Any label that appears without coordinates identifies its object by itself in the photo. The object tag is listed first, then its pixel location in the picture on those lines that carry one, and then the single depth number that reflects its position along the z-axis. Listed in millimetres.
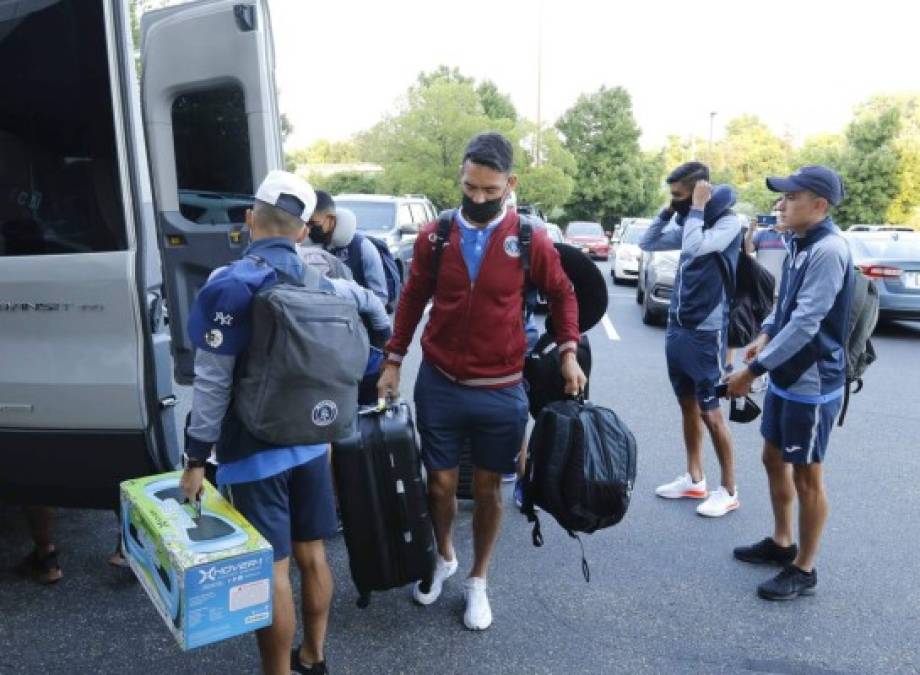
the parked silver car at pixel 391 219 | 10461
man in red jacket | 2916
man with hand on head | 4121
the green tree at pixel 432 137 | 25750
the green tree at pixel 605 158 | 46781
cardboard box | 2078
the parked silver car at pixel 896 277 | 10078
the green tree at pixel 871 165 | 31422
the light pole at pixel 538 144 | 31703
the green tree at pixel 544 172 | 30219
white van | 2730
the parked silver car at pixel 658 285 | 10531
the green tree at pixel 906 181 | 31328
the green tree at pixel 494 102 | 44562
